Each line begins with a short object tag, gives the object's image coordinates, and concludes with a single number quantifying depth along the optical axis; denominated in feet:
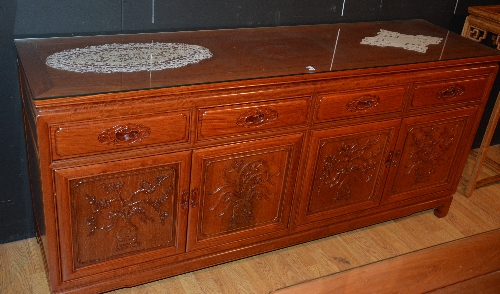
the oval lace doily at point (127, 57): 6.17
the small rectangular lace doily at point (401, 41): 7.91
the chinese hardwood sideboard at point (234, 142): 5.93
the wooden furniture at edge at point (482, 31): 9.02
